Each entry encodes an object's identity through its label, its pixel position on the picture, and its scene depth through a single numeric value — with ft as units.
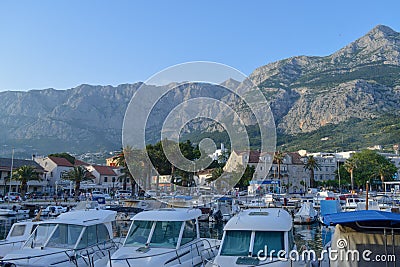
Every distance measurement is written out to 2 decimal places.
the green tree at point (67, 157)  327.02
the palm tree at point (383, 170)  293.02
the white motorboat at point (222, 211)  135.64
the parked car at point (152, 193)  188.75
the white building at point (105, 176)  306.55
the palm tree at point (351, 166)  295.89
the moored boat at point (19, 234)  57.77
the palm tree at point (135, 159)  195.72
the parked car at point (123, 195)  225.37
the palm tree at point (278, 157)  273.75
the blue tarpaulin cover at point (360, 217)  30.86
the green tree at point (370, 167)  301.24
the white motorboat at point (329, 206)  120.26
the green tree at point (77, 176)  220.23
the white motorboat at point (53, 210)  140.56
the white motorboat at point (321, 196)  172.80
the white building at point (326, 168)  350.23
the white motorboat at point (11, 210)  141.90
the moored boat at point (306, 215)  126.41
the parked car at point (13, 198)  181.57
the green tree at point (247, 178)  265.79
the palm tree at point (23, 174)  195.62
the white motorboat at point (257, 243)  34.63
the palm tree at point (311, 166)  287.07
